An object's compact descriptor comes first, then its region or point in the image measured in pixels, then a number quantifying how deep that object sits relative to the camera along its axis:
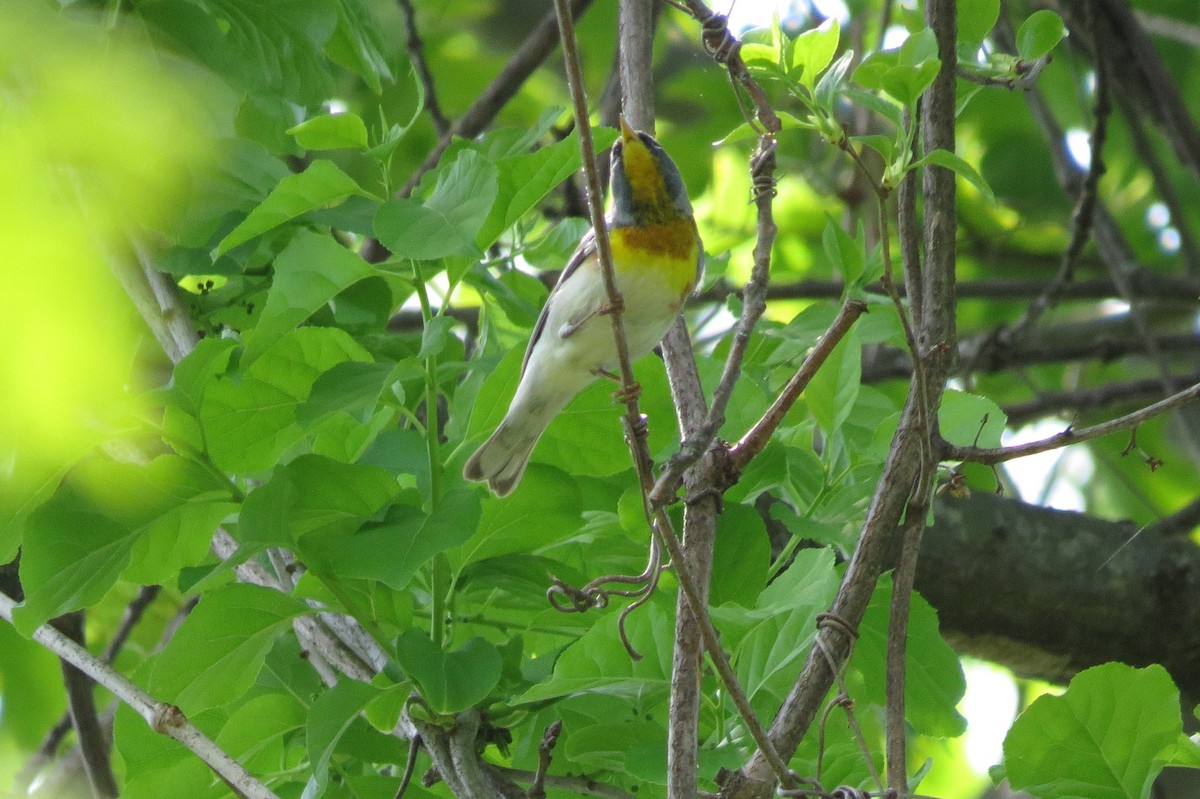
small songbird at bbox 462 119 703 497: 4.87
